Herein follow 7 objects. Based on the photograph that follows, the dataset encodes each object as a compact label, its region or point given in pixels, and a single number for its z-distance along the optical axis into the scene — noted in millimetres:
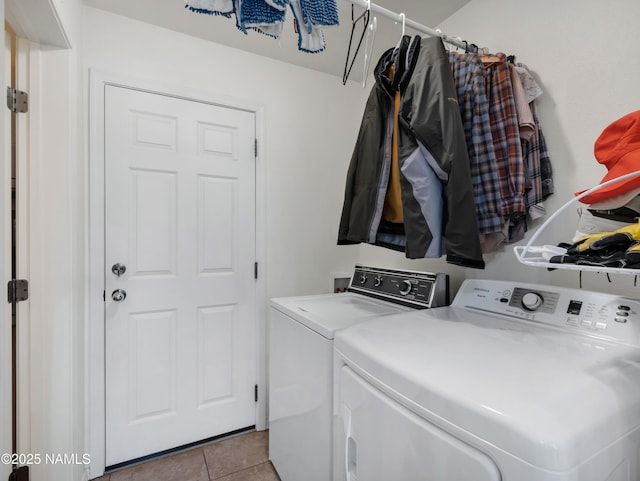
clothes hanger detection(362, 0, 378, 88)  1231
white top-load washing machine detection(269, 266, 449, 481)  1153
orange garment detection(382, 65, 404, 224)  1330
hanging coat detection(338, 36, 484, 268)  1104
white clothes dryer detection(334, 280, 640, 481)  545
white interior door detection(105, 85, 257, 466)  1722
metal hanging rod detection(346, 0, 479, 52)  1257
